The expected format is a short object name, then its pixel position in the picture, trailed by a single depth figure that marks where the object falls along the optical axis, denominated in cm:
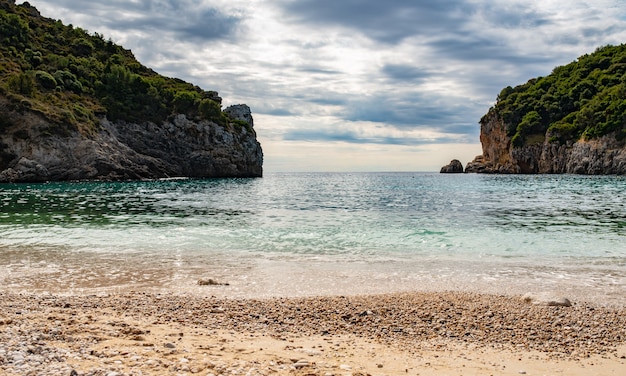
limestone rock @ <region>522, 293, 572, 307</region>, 870
